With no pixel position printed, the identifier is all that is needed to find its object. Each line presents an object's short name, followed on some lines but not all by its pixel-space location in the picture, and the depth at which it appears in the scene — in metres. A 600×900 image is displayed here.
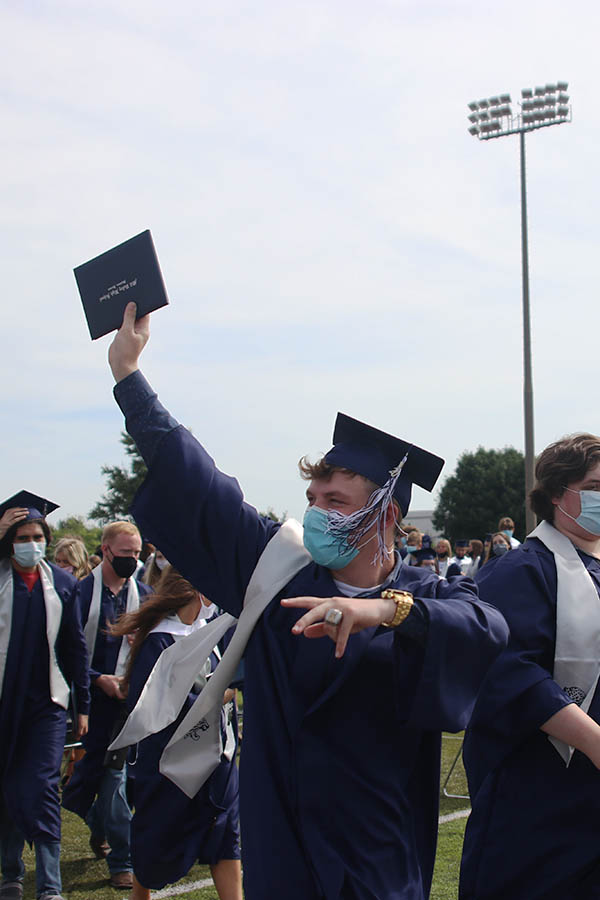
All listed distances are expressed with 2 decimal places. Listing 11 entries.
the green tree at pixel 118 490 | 56.31
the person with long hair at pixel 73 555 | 9.29
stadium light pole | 25.98
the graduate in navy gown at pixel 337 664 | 2.78
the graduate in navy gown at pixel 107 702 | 6.68
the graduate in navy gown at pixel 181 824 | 5.16
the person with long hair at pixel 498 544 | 12.45
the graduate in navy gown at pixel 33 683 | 5.86
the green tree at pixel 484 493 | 58.53
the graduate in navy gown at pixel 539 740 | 3.33
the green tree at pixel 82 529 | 42.31
